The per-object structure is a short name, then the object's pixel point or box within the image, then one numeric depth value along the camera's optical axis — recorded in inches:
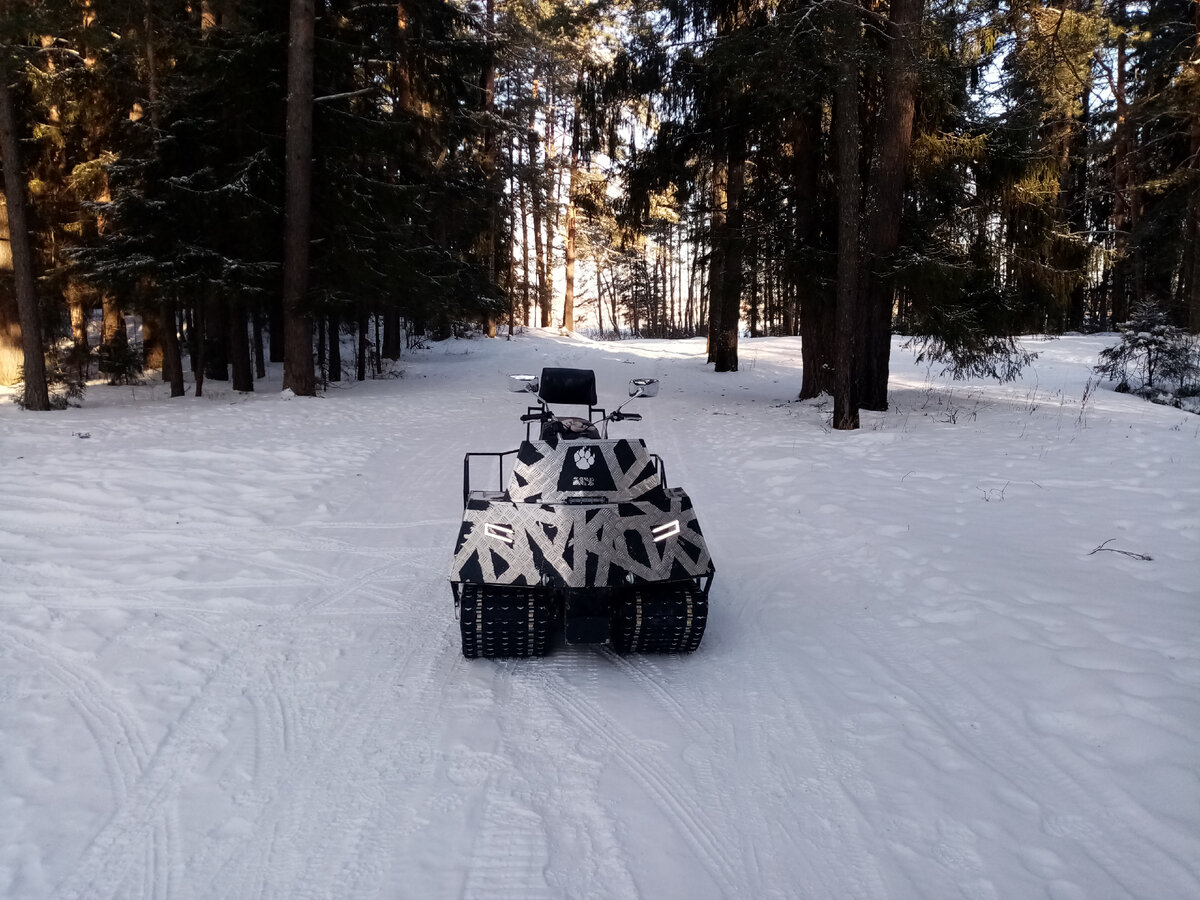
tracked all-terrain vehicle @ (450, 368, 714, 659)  170.7
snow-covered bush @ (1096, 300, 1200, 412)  607.8
